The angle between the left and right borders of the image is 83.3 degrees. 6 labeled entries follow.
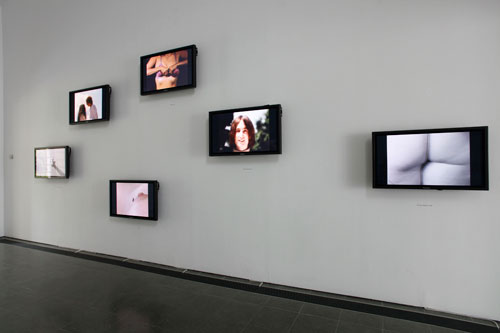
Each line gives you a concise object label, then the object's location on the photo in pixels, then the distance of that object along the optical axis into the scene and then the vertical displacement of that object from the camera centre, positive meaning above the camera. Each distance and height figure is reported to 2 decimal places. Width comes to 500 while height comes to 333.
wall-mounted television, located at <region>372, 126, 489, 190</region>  2.40 +0.02
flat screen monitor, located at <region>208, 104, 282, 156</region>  3.10 +0.37
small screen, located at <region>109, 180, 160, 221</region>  3.83 -0.49
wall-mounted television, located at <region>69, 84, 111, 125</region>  4.22 +0.93
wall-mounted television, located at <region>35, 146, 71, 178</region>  4.61 +0.05
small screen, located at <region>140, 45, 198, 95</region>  3.57 +1.24
